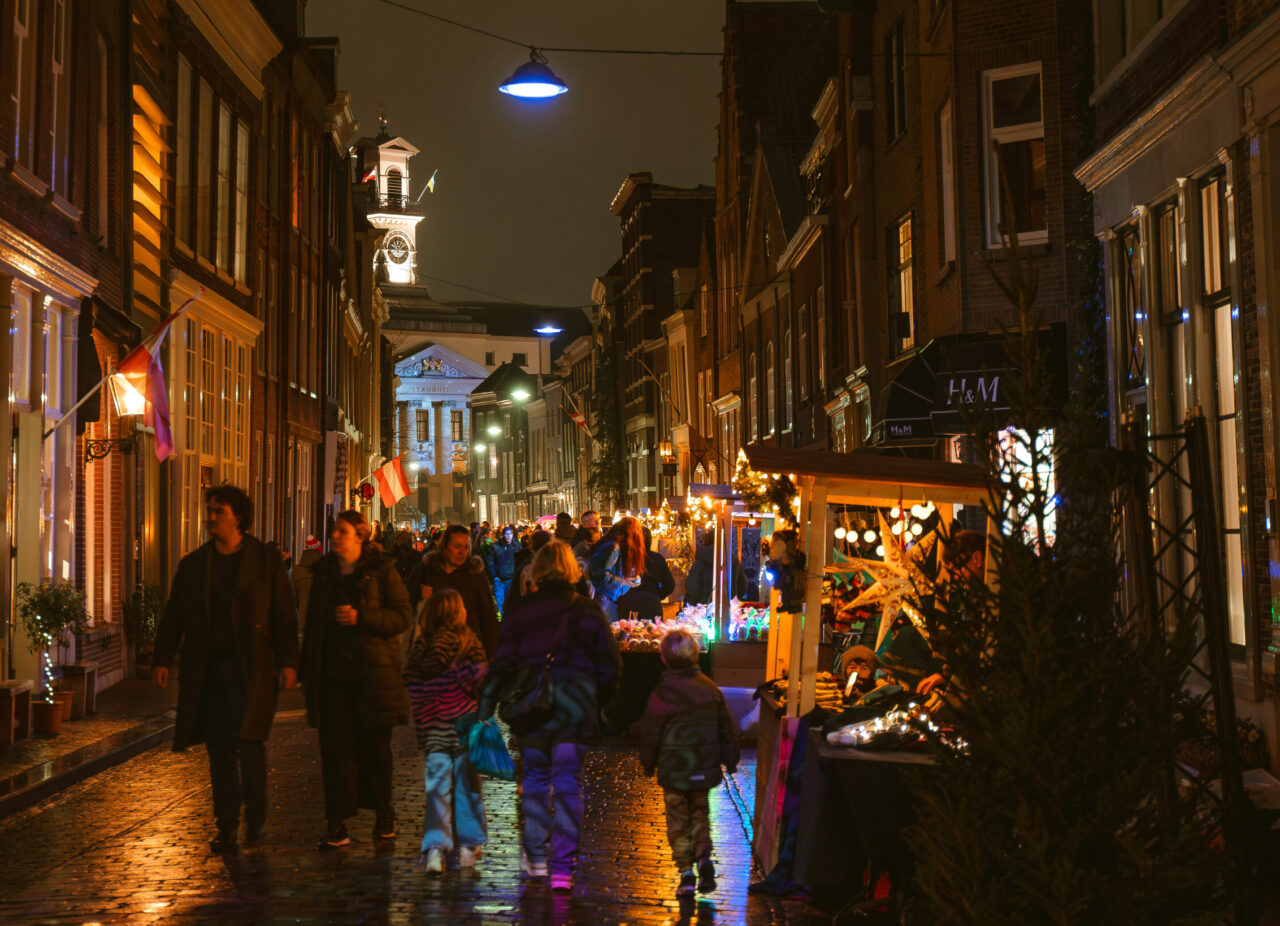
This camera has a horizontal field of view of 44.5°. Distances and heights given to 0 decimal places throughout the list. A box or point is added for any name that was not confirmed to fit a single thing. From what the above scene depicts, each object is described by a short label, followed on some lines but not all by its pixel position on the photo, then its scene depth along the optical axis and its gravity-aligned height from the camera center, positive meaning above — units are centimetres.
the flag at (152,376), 1616 +194
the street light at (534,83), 1862 +565
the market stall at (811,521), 789 +16
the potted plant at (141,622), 1848 -69
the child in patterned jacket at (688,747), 765 -96
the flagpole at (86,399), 1516 +163
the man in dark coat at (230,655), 878 -52
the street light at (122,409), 1620 +163
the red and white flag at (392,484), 3519 +171
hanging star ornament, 979 -18
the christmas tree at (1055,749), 461 -61
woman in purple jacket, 800 -65
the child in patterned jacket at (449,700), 825 -76
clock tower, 12988 +2935
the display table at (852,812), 689 -118
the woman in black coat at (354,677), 871 -66
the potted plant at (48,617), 1382 -46
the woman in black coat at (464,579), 1045 -14
